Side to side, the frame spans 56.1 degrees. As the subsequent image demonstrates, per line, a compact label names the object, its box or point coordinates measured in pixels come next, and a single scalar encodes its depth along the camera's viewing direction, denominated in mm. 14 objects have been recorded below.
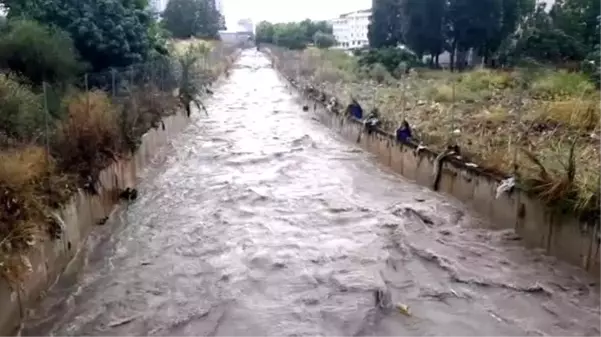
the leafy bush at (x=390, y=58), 33184
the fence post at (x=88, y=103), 9927
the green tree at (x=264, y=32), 111250
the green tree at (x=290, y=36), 77125
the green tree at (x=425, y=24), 33594
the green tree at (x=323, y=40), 70581
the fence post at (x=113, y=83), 13927
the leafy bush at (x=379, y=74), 27844
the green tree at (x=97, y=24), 15070
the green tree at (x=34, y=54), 12375
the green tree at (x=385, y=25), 42375
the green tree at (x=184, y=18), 58844
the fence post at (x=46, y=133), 8248
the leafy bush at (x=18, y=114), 8555
